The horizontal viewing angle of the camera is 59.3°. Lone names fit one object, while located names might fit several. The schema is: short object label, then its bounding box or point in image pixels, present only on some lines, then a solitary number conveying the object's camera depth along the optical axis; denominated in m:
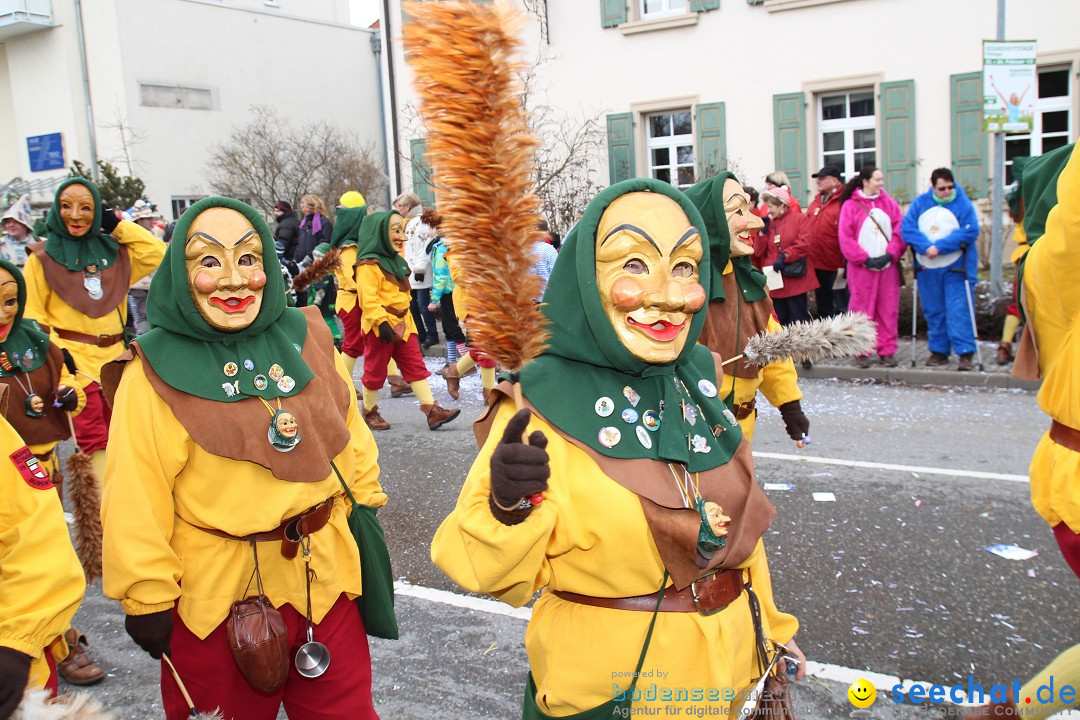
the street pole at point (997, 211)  11.12
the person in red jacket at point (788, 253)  10.66
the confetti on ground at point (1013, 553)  4.86
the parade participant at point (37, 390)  4.20
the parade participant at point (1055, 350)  2.71
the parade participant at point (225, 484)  2.69
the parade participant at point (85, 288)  5.71
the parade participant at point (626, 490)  2.21
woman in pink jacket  10.02
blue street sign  22.78
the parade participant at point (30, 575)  2.29
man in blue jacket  9.64
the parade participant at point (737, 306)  4.57
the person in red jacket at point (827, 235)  10.57
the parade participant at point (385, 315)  8.34
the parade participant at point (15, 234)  12.05
